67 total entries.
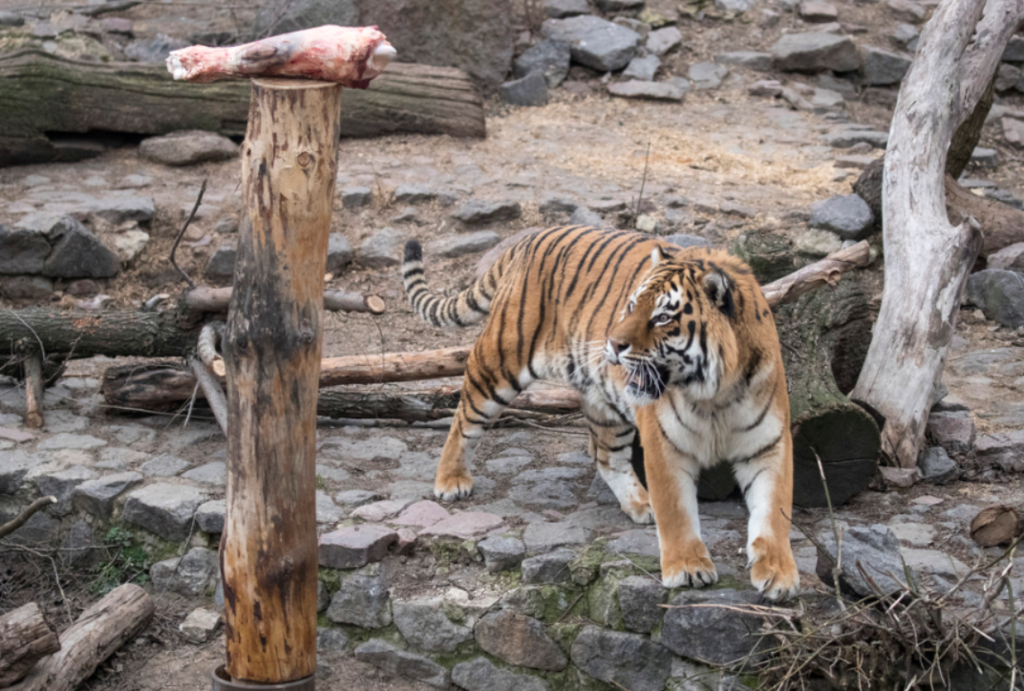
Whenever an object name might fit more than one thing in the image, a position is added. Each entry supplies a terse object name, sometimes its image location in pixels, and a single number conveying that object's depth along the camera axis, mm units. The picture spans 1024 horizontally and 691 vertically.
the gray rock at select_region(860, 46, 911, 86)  22047
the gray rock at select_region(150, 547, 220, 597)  9625
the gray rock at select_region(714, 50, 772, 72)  22703
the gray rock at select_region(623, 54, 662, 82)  22031
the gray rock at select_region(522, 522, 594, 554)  8375
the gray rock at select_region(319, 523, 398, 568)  8656
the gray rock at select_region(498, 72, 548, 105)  21000
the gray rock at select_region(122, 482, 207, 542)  9648
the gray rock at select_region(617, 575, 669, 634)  7437
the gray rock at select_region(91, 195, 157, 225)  15633
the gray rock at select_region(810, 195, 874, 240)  14656
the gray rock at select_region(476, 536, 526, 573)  8336
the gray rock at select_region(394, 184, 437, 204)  16578
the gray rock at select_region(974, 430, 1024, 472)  9266
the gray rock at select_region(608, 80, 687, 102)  21406
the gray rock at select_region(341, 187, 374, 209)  16437
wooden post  5949
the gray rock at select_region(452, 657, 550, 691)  8187
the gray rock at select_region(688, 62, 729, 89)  22156
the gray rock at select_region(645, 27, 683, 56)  22781
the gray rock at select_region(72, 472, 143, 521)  9969
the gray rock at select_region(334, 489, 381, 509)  9614
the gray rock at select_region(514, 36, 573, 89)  21672
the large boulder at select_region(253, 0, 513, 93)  19391
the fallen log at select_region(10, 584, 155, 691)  8257
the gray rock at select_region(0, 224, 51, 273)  14625
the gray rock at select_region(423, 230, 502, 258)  15555
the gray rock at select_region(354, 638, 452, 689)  8531
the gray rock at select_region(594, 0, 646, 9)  23547
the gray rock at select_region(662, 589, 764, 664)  6961
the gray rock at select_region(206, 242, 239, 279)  15047
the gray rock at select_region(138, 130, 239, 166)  17500
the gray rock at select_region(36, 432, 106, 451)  10867
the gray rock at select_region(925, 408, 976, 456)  9492
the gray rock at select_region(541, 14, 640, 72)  21953
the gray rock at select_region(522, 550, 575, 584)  8125
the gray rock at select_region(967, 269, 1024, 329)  13555
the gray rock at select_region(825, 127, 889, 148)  18906
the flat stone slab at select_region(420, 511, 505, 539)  8766
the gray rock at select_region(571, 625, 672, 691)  7609
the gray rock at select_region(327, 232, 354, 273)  15398
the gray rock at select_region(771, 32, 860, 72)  22344
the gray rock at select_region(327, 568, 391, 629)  8656
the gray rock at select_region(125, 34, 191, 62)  20266
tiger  6723
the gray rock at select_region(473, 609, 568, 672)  8109
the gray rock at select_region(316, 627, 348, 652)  8859
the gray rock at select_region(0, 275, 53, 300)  14812
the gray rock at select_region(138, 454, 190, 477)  10445
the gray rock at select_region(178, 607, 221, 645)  9227
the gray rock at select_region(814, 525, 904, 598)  6559
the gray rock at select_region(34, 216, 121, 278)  14852
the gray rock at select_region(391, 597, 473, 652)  8391
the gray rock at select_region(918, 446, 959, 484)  9234
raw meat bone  5637
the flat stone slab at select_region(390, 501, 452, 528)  9062
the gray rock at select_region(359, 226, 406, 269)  15664
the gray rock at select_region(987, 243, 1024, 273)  14133
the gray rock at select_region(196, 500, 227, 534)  9523
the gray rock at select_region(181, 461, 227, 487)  10211
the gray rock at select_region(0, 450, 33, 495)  10266
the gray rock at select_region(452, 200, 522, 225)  16016
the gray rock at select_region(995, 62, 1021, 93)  22156
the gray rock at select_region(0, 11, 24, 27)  20344
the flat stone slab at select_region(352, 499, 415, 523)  9242
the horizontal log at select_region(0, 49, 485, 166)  16766
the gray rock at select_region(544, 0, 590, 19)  23078
